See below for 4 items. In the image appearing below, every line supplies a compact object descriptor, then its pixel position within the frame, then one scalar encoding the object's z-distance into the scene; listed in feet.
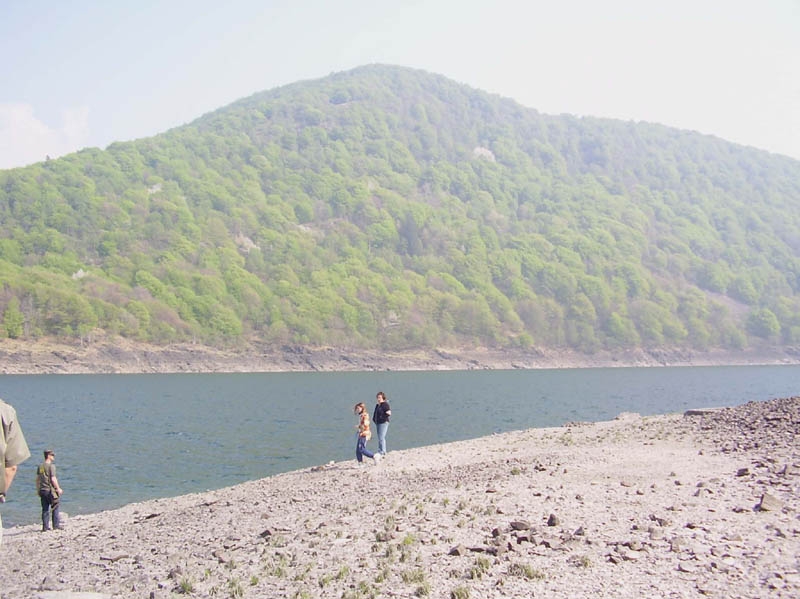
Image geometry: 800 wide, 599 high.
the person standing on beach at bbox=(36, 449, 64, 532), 62.64
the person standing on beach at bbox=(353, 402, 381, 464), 73.72
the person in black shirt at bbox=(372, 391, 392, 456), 75.00
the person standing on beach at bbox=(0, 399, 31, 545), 24.61
